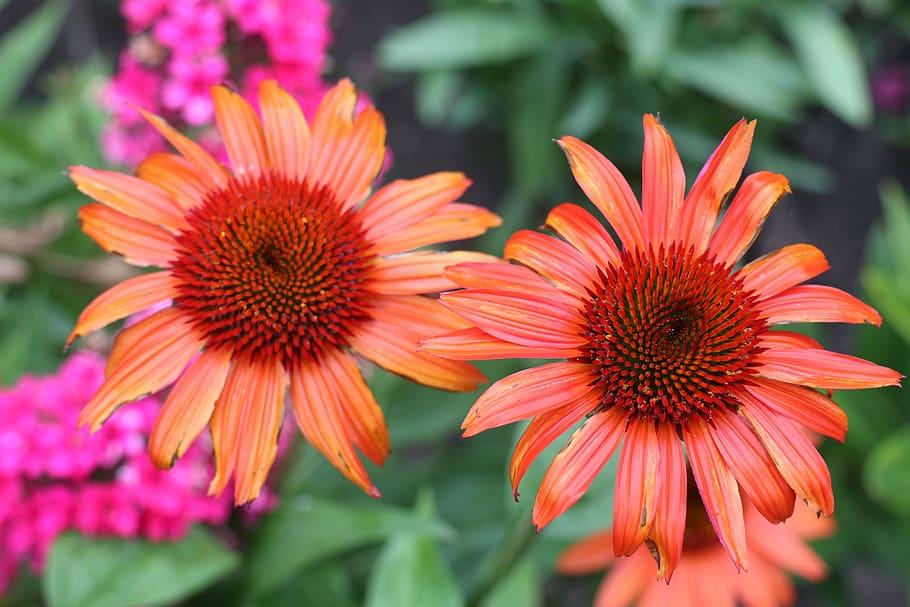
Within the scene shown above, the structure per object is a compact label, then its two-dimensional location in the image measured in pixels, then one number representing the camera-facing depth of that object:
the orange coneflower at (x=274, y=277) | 0.40
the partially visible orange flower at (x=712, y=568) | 0.54
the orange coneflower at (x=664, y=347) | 0.37
